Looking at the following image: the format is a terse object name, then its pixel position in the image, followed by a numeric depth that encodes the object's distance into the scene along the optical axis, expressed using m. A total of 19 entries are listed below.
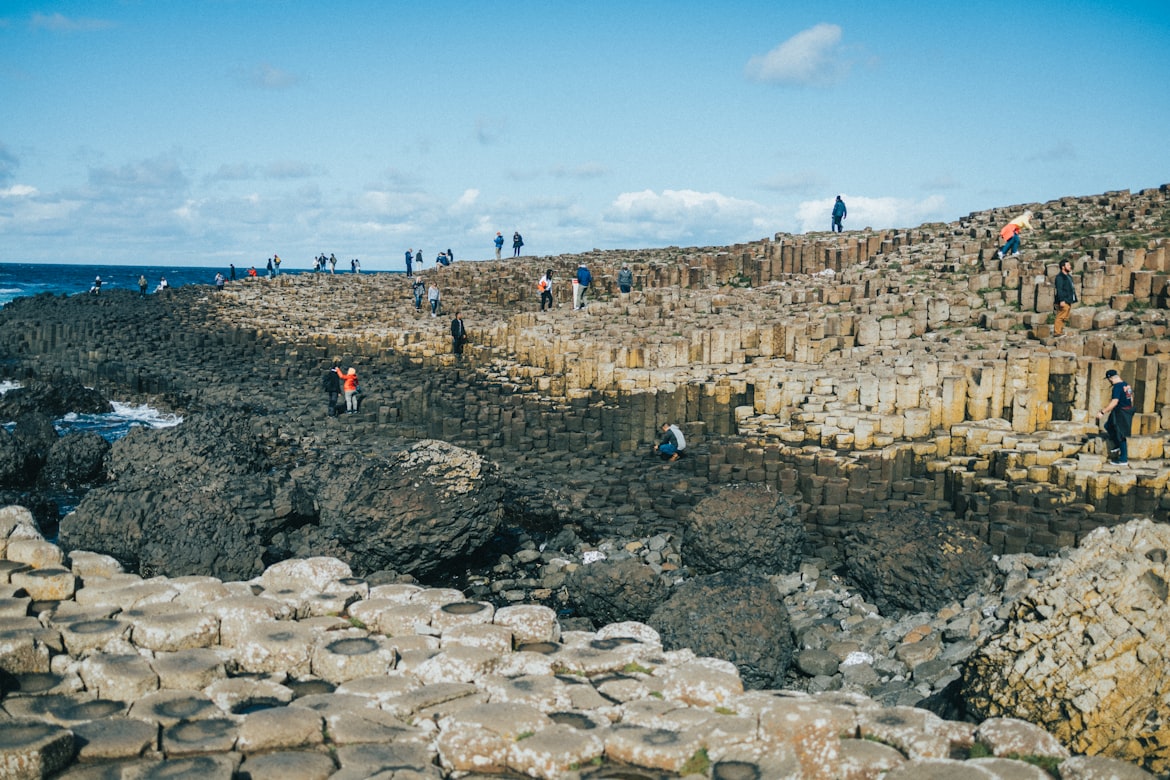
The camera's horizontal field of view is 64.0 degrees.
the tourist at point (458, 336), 27.89
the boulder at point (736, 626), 10.52
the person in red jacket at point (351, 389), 23.48
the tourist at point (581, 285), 30.84
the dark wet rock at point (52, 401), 26.69
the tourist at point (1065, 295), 18.36
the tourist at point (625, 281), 33.19
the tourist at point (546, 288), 32.47
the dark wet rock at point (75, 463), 19.75
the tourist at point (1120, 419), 14.22
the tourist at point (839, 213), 36.25
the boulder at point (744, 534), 13.35
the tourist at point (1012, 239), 23.69
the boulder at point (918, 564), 11.90
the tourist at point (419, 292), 36.50
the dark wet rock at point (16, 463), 19.45
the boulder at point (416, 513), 13.56
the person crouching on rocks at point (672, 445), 17.73
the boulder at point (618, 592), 12.07
